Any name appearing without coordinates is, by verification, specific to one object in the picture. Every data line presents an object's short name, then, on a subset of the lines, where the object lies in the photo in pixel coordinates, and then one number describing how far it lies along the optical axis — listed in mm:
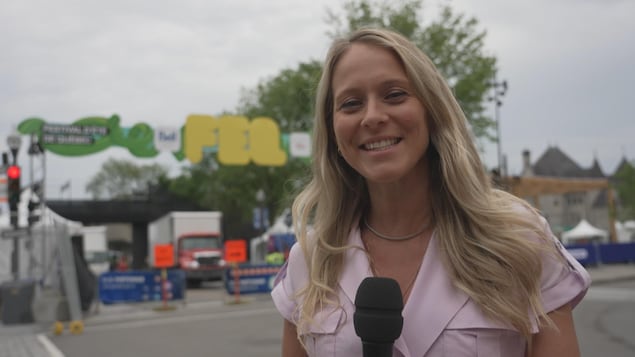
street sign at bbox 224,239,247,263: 20252
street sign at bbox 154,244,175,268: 19328
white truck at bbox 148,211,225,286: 29922
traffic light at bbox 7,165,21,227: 17578
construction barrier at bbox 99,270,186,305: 20031
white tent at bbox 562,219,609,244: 37281
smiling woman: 1678
